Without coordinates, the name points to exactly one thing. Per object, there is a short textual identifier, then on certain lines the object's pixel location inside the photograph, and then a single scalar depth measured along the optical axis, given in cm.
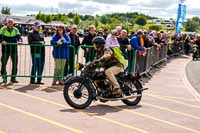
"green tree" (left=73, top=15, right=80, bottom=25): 14262
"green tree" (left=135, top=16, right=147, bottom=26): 16091
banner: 3581
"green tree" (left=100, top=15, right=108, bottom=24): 17518
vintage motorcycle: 920
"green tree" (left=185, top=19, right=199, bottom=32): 15811
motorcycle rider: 928
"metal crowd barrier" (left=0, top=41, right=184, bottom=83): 1312
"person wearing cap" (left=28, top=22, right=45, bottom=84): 1204
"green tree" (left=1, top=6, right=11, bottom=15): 15988
